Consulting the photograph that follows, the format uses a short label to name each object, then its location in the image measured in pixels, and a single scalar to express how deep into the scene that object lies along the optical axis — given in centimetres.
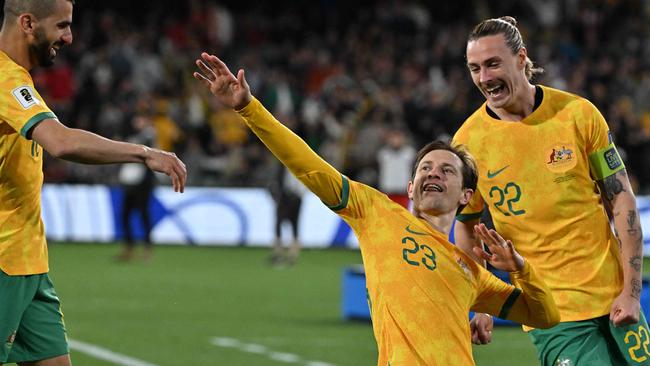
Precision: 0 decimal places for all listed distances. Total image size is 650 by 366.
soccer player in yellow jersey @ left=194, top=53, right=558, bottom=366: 1069
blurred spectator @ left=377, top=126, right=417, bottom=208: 4481
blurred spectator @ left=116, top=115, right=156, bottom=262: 3906
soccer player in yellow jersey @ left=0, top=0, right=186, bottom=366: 1059
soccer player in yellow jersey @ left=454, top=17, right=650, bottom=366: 1210
